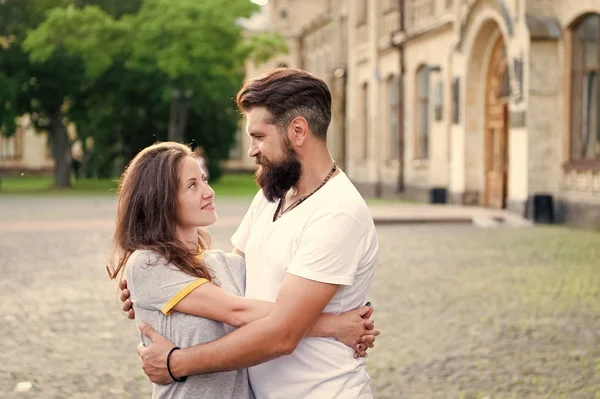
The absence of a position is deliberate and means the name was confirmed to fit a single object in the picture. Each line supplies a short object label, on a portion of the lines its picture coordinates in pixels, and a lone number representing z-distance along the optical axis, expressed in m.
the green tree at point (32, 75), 44.44
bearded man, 2.92
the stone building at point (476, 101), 21.19
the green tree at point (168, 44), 39.34
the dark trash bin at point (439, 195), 29.19
